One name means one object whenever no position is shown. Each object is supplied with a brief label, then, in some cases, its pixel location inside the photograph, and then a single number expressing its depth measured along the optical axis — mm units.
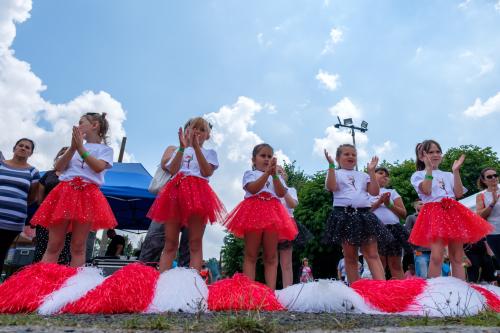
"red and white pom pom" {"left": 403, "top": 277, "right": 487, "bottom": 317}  2957
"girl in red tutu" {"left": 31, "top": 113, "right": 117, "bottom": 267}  3676
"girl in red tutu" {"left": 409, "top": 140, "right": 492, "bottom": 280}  4074
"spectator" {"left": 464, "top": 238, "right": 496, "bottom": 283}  6547
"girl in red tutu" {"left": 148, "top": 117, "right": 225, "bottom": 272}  3730
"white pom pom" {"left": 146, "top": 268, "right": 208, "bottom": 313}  2838
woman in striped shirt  4301
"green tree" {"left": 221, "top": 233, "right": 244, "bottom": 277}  24756
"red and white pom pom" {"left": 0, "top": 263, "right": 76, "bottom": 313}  2973
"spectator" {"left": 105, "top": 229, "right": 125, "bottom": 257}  8828
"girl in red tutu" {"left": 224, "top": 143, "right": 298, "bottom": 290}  4105
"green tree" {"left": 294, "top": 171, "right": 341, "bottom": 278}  19000
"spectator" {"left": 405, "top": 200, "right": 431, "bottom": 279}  7320
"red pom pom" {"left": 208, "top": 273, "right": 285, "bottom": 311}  2963
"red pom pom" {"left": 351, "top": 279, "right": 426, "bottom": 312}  3191
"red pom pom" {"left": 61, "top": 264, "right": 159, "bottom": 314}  2832
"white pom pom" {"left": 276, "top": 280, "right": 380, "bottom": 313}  3012
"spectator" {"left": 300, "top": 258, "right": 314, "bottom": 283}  12534
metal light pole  22297
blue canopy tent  7766
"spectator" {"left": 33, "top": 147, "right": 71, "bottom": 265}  4891
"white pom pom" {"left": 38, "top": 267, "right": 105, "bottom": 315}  2857
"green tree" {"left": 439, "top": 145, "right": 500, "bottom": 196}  26188
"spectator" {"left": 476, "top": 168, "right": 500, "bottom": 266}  4980
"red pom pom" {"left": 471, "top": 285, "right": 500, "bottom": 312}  3330
